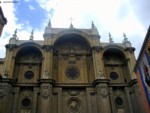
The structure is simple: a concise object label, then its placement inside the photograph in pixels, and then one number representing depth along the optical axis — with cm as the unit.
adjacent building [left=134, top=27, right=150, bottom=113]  1084
